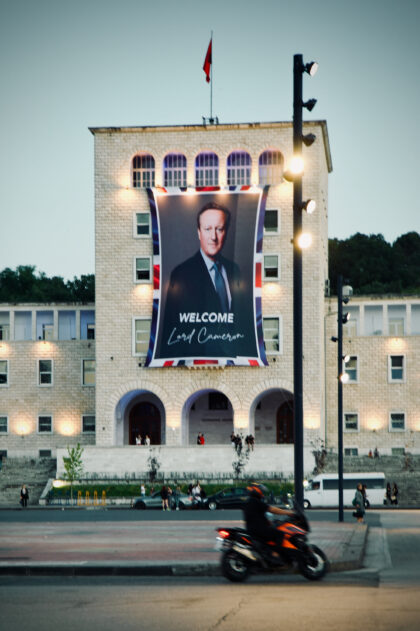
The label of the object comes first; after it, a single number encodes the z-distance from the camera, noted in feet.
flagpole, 201.05
